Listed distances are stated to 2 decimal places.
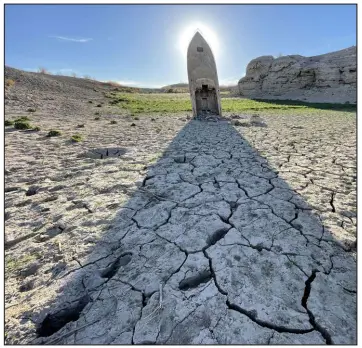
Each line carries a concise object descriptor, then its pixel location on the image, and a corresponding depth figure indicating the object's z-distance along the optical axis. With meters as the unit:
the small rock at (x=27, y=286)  1.74
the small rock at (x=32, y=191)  3.20
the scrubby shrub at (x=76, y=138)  6.04
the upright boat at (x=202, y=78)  10.09
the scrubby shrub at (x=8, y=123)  7.48
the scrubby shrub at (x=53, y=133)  6.61
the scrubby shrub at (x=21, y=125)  7.13
